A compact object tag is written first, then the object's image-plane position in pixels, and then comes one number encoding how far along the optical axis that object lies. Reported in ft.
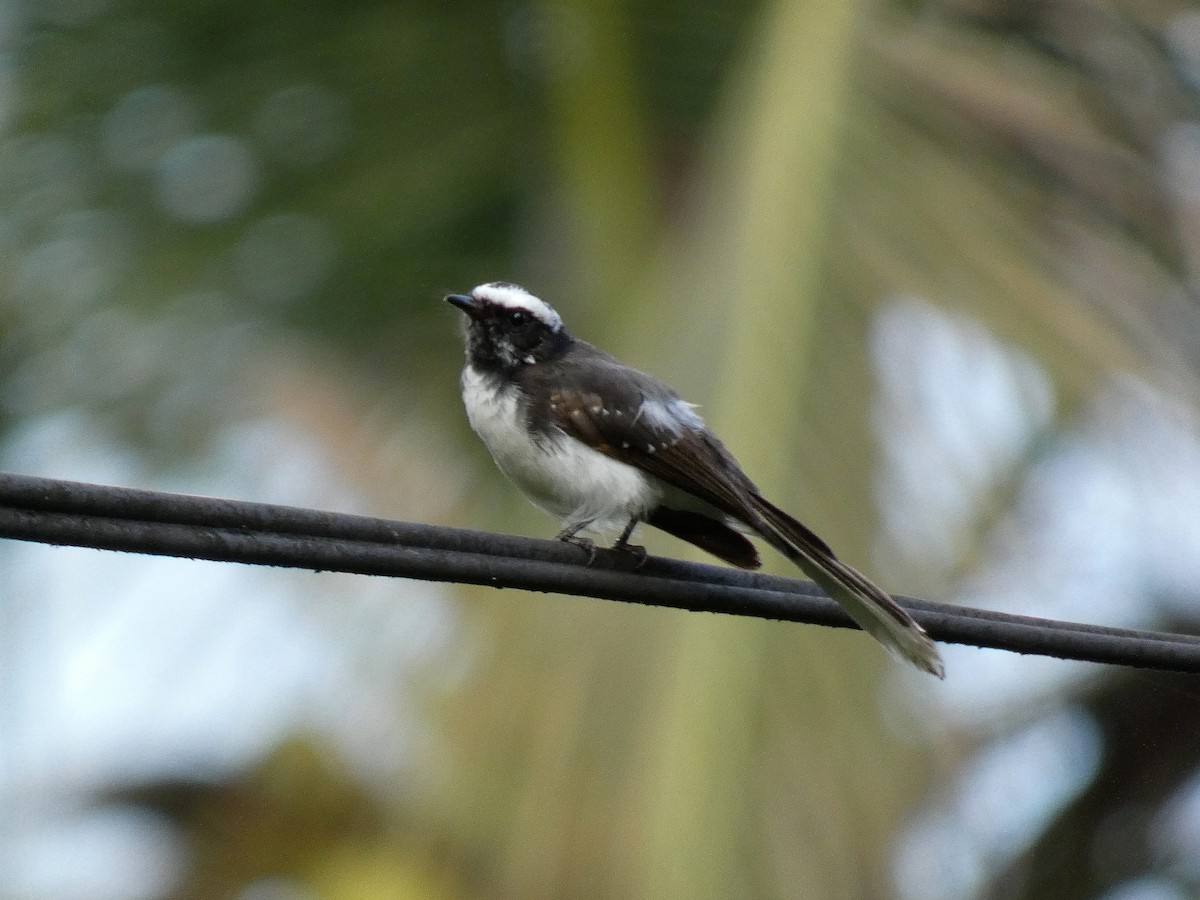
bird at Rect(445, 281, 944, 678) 27.61
